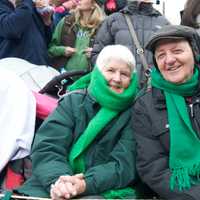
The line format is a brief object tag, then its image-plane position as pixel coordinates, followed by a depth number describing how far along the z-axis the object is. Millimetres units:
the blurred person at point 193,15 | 3703
